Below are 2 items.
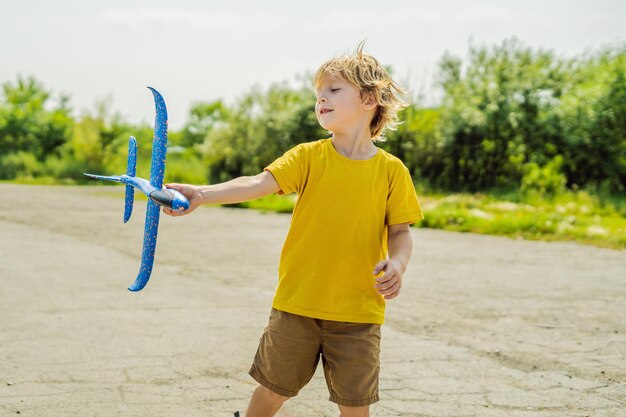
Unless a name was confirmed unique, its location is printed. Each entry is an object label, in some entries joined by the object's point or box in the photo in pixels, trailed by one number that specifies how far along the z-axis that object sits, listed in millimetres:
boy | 2598
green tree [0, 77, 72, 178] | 27391
